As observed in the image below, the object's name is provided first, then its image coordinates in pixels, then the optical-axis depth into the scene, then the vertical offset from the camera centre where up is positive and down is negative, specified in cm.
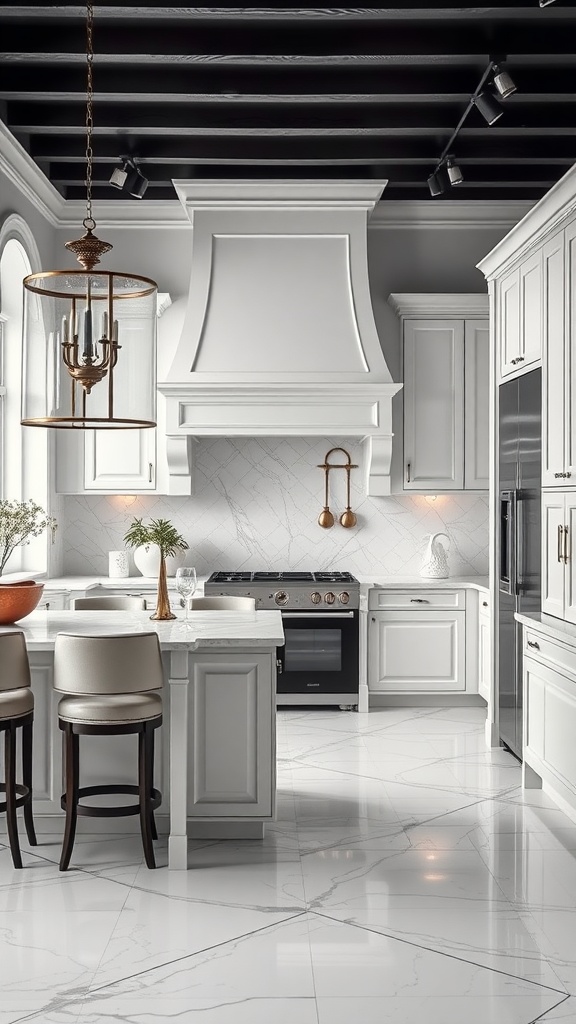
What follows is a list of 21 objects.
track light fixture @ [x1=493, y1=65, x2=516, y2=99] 408 +185
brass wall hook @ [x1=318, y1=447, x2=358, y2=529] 670 +1
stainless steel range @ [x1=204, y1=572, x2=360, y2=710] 612 -75
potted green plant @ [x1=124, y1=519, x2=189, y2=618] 406 -13
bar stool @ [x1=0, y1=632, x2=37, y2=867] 342 -68
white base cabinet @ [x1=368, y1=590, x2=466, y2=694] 622 -81
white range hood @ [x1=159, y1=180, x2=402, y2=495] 595 +124
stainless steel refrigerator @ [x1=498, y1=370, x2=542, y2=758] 458 -4
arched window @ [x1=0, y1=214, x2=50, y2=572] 574 +58
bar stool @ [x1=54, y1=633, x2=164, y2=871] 337 -66
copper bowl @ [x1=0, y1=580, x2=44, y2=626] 387 -34
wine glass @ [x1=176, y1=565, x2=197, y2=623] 391 -26
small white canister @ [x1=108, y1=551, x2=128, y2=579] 647 -32
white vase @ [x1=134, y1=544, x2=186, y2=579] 638 -29
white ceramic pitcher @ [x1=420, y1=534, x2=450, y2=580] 648 -31
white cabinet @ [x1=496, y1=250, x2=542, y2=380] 454 +101
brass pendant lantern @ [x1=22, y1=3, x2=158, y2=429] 327 +59
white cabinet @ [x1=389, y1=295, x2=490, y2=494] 634 +80
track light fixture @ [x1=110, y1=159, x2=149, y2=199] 539 +193
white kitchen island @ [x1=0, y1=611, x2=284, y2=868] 350 -85
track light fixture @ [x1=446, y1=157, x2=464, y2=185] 539 +194
